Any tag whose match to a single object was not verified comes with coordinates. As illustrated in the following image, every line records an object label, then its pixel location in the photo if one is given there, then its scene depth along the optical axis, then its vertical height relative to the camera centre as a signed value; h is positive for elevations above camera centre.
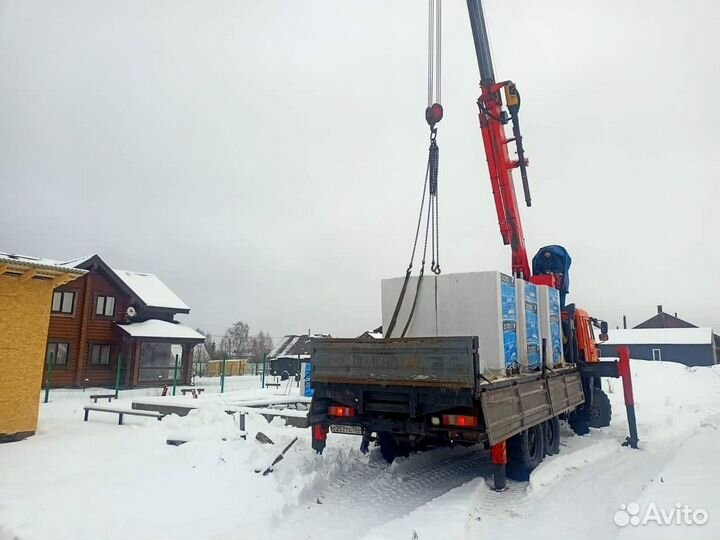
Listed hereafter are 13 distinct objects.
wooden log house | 23.86 +1.40
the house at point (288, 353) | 33.31 +0.38
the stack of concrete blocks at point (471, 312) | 6.89 +0.65
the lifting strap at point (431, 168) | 7.73 +3.20
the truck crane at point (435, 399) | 5.80 -0.54
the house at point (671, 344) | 49.00 +1.21
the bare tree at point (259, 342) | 83.55 +2.91
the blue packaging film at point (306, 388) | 16.23 -0.97
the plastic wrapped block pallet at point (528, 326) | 7.65 +0.48
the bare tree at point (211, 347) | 49.06 +1.12
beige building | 9.78 +0.45
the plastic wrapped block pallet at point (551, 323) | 8.88 +0.62
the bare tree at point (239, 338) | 67.25 +3.27
